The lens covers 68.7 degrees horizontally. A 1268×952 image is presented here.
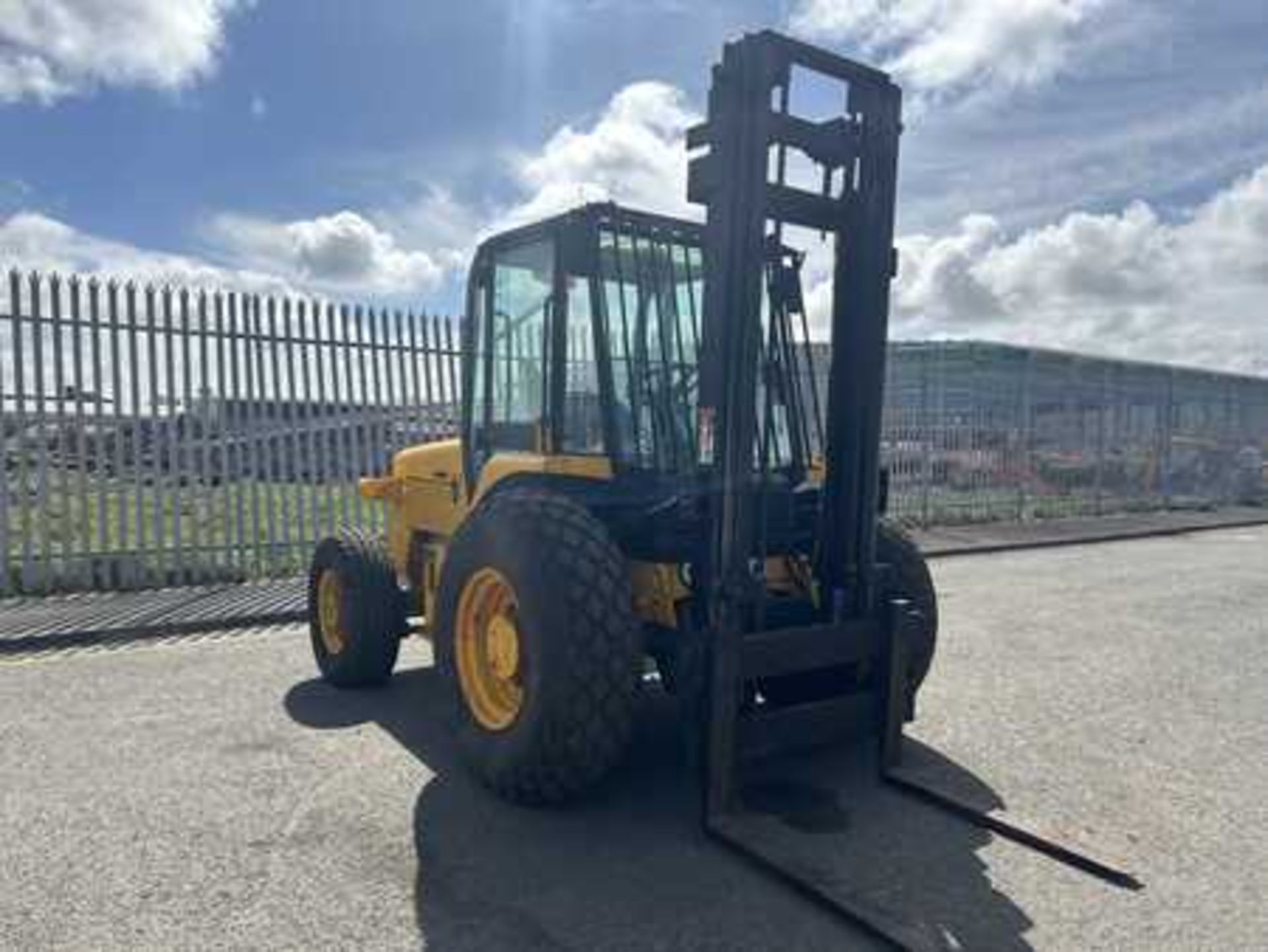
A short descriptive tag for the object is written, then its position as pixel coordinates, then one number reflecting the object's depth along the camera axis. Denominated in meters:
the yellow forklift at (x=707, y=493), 3.66
